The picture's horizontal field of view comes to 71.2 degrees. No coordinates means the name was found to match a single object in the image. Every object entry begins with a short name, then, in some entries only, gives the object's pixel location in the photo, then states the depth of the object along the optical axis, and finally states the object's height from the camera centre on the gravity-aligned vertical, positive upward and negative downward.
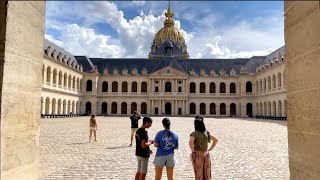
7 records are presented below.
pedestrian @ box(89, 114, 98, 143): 11.24 -1.00
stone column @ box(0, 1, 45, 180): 3.49 +0.34
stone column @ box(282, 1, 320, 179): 3.47 +0.34
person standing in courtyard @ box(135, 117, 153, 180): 4.61 -0.93
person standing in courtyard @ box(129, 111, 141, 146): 9.99 -0.73
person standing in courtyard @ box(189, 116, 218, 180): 4.16 -0.91
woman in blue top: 4.40 -0.89
